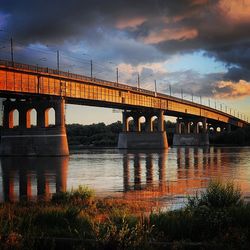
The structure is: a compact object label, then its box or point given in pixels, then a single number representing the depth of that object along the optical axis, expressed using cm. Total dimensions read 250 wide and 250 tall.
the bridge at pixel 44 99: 5861
